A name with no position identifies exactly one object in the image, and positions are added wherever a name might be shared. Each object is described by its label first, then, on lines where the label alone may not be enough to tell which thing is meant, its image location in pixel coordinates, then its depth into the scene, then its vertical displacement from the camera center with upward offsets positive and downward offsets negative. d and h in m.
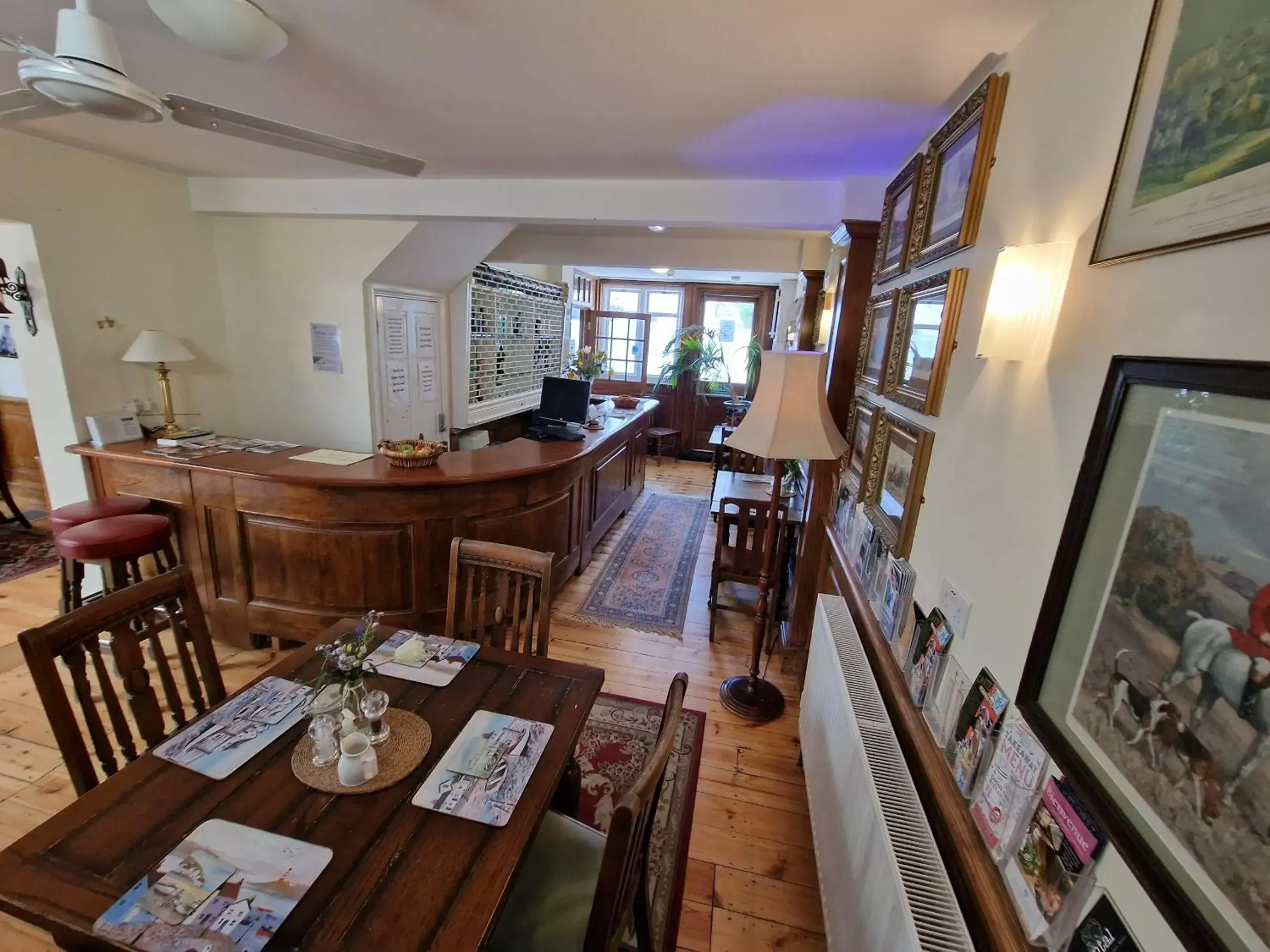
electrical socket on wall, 1.17 -0.55
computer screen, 3.92 -0.46
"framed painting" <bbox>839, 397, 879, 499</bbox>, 1.98 -0.34
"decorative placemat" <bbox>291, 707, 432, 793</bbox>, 1.15 -0.97
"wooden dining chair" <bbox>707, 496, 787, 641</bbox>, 2.92 -1.16
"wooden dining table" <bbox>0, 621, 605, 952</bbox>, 0.88 -0.98
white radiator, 0.93 -0.96
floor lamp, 2.01 -0.24
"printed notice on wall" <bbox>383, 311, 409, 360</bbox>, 3.87 -0.08
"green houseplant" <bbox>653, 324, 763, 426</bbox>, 7.27 -0.27
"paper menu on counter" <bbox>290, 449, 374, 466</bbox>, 2.75 -0.70
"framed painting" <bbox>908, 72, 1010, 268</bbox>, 1.28 +0.49
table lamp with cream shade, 2.93 -0.23
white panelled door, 3.89 -0.30
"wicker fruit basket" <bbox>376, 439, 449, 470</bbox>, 2.66 -0.62
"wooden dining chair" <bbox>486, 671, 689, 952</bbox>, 0.89 -1.24
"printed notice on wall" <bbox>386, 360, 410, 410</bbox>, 3.97 -0.44
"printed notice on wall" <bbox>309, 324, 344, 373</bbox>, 3.64 -0.18
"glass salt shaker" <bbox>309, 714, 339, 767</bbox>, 1.20 -0.92
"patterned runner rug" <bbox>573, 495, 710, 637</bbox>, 3.28 -1.66
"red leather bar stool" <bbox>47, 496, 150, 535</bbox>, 2.45 -0.95
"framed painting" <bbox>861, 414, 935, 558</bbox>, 1.47 -0.37
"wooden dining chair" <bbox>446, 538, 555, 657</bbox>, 1.76 -0.85
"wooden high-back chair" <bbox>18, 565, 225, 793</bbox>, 1.17 -0.85
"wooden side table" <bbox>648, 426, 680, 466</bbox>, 7.42 -1.38
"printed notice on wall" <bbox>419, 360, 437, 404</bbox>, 4.39 -0.43
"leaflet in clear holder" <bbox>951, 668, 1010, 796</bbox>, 0.99 -0.70
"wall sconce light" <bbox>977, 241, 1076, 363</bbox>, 0.93 +0.12
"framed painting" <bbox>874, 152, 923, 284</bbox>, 1.80 +0.48
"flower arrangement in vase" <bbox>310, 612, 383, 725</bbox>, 1.16 -0.77
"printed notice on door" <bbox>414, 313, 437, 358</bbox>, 4.27 -0.05
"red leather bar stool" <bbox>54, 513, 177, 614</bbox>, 2.29 -1.02
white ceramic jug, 1.14 -0.93
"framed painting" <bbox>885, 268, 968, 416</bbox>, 1.37 +0.05
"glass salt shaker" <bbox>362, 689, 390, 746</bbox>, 1.21 -0.85
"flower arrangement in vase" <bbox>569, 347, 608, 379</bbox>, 6.53 -0.32
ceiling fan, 1.15 +0.51
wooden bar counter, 2.52 -0.97
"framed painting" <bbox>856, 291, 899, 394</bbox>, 1.91 +0.06
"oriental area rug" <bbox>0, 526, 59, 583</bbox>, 3.39 -1.65
